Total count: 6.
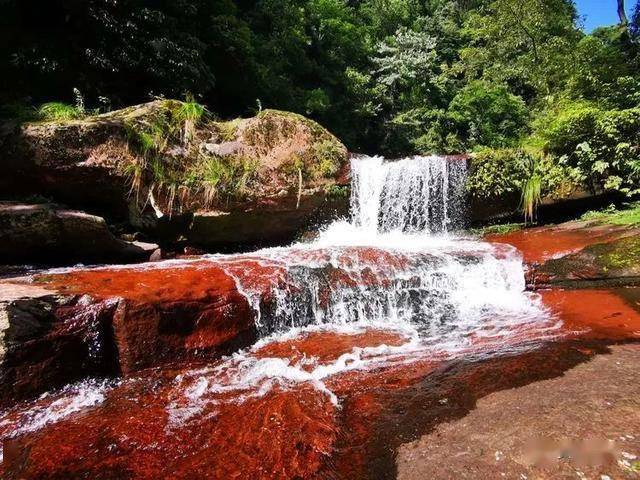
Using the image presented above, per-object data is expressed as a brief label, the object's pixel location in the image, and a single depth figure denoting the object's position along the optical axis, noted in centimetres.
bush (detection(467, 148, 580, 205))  927
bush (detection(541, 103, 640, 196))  853
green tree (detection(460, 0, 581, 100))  1545
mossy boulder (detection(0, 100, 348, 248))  641
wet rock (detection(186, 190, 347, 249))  740
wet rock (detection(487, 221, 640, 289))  570
